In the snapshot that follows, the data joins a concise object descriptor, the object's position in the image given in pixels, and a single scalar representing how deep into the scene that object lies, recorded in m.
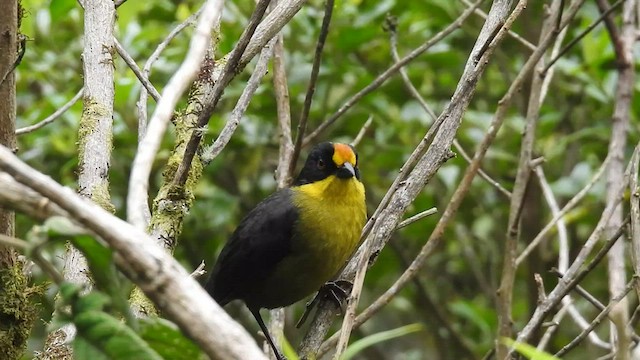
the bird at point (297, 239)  7.77
